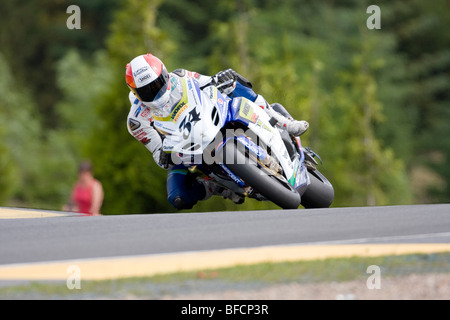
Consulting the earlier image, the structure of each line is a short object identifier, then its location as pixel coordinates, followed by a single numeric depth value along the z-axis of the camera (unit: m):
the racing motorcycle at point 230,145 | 14.70
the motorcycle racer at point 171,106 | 14.60
